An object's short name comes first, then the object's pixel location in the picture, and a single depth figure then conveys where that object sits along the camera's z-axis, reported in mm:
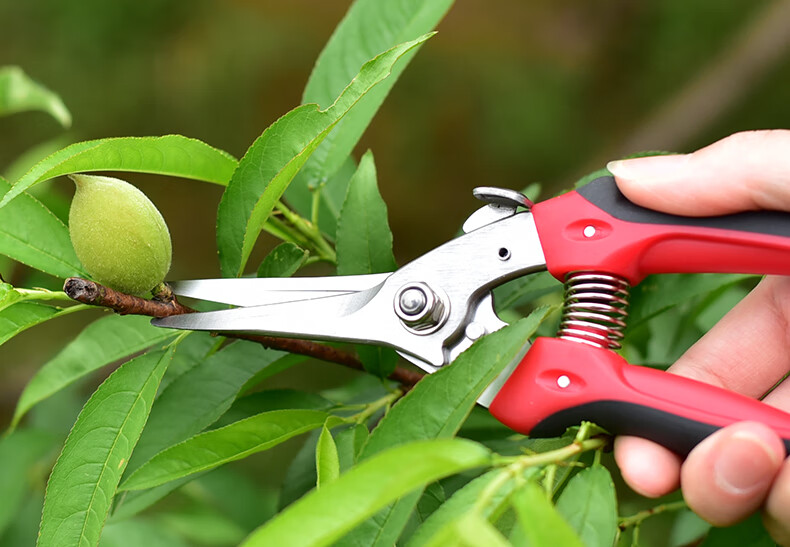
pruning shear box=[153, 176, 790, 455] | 313
